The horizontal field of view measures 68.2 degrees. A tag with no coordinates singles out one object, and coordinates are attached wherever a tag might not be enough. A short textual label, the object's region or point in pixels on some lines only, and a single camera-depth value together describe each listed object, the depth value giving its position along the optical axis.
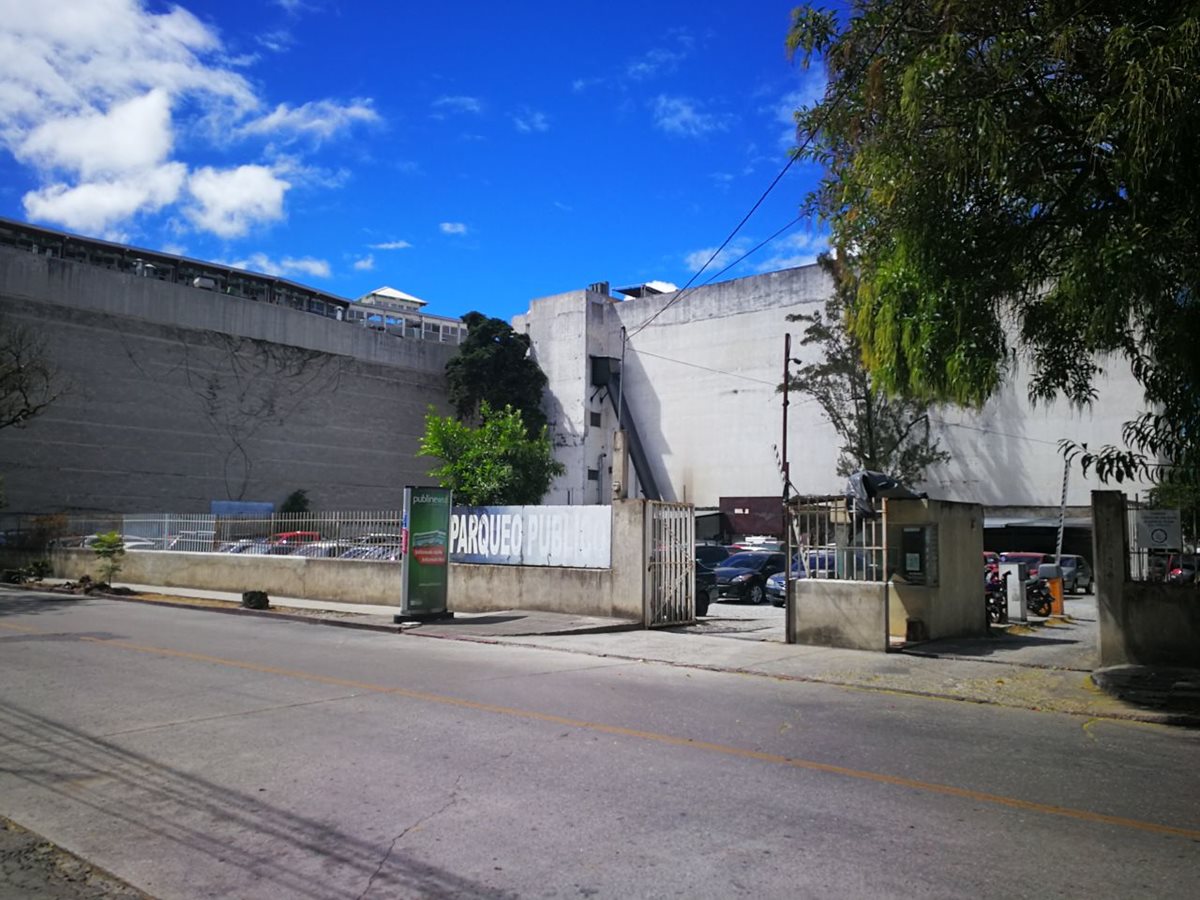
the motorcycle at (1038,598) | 20.38
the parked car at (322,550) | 21.75
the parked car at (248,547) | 23.94
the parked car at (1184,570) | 11.56
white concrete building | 46.53
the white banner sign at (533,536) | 17.44
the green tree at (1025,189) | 7.53
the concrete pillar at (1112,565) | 11.79
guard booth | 13.76
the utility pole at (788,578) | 14.31
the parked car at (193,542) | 25.80
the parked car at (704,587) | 19.72
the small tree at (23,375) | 34.84
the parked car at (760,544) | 36.23
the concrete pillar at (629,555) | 16.61
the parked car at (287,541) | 22.61
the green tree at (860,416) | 42.12
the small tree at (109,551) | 25.50
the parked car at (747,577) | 24.64
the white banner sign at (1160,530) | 11.59
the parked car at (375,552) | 20.81
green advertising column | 16.80
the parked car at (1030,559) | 26.70
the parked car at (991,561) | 21.25
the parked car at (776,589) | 22.95
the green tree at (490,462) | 37.91
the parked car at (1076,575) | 30.84
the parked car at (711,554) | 28.92
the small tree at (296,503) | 50.31
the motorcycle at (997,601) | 17.95
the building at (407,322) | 66.94
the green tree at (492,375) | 58.59
